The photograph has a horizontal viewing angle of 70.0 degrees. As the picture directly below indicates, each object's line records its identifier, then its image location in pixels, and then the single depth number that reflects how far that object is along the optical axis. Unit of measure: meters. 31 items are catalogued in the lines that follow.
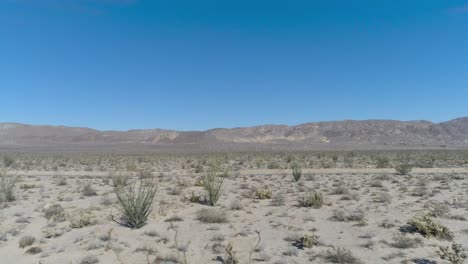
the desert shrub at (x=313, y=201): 10.66
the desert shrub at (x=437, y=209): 9.09
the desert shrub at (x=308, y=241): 6.86
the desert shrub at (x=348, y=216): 8.95
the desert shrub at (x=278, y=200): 11.24
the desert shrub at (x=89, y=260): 6.29
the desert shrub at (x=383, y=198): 11.24
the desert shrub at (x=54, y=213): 9.26
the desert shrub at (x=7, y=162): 31.22
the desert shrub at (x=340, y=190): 12.99
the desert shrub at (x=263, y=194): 12.34
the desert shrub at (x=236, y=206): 10.59
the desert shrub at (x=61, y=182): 16.97
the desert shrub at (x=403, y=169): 20.05
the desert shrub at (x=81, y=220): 8.52
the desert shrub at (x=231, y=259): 5.84
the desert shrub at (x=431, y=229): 7.24
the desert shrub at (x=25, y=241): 7.15
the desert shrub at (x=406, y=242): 6.70
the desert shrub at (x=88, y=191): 13.69
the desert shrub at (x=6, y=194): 11.99
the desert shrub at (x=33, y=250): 6.83
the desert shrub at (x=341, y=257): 6.04
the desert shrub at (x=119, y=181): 15.47
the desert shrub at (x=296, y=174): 17.73
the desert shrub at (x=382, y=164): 26.95
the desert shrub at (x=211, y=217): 8.98
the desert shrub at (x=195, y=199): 11.82
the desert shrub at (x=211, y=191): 11.30
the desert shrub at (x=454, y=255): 5.70
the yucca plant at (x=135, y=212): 8.48
